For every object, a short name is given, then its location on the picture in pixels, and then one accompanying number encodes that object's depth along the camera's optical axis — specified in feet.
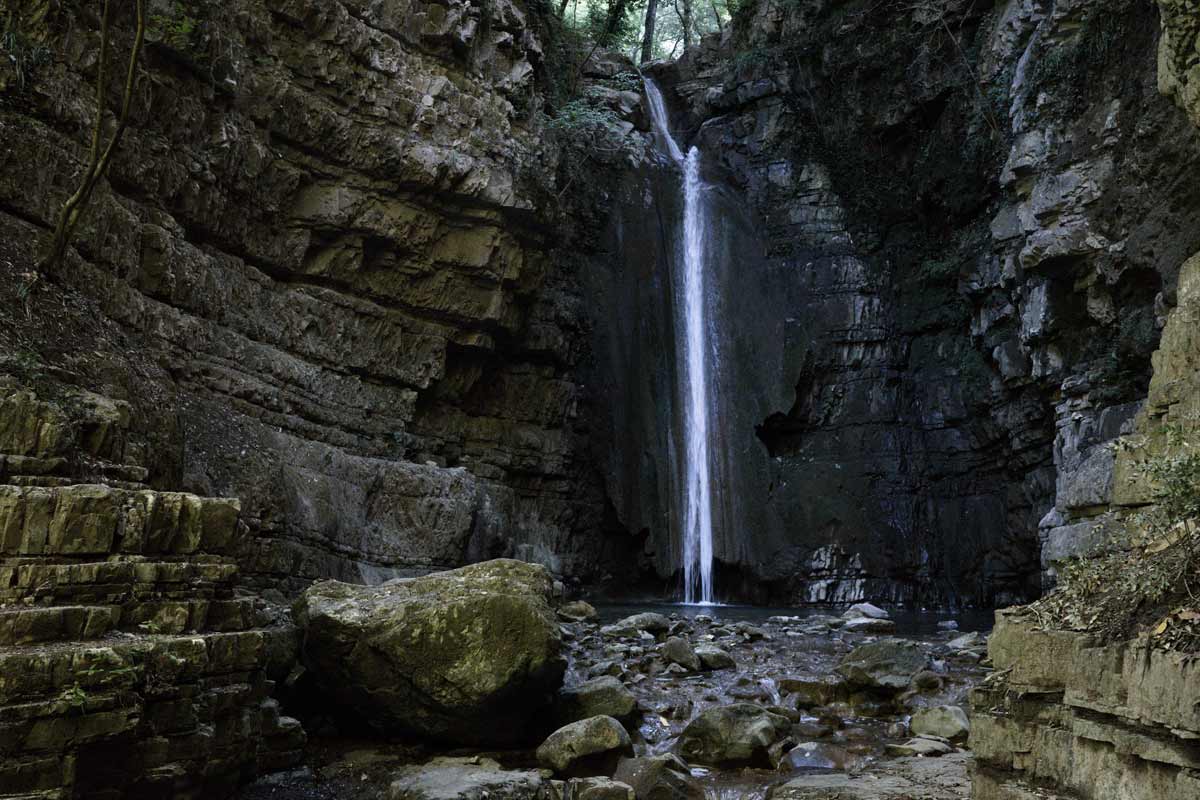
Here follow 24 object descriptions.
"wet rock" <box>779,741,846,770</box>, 24.27
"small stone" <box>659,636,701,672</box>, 34.96
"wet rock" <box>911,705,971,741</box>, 25.98
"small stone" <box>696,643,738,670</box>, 35.45
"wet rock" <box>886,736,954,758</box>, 24.41
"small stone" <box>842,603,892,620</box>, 51.45
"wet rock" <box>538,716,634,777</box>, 23.71
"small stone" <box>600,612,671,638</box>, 41.75
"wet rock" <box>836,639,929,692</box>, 31.17
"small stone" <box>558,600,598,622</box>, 48.98
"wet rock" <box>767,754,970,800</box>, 20.02
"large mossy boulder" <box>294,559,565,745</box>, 24.63
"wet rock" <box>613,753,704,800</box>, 21.75
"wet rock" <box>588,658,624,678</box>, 33.78
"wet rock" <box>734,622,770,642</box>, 42.88
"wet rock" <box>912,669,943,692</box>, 31.01
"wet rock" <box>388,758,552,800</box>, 19.93
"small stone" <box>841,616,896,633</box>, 47.37
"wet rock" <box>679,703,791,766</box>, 24.88
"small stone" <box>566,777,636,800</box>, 21.06
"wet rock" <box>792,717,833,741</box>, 27.27
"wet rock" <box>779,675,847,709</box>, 31.22
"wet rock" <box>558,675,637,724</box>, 27.55
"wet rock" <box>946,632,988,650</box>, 39.50
